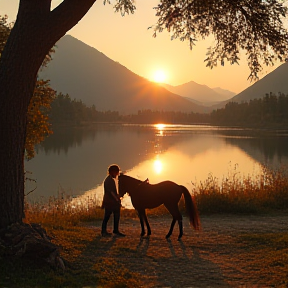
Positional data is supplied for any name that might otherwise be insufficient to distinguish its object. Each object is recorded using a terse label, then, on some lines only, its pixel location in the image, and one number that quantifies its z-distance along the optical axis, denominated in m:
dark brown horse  9.64
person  9.77
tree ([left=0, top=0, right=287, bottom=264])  7.56
